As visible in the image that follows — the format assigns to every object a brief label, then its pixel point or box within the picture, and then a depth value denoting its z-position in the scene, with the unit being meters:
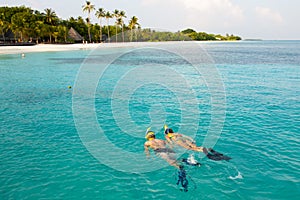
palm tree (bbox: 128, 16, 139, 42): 143.50
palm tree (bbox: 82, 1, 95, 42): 126.06
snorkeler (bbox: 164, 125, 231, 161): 13.05
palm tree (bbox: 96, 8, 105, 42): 134.25
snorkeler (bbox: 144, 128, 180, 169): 12.51
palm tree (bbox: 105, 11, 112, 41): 138.25
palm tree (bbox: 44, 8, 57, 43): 111.88
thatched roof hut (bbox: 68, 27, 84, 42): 124.09
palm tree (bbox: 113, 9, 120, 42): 141.56
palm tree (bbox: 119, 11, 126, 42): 142.71
